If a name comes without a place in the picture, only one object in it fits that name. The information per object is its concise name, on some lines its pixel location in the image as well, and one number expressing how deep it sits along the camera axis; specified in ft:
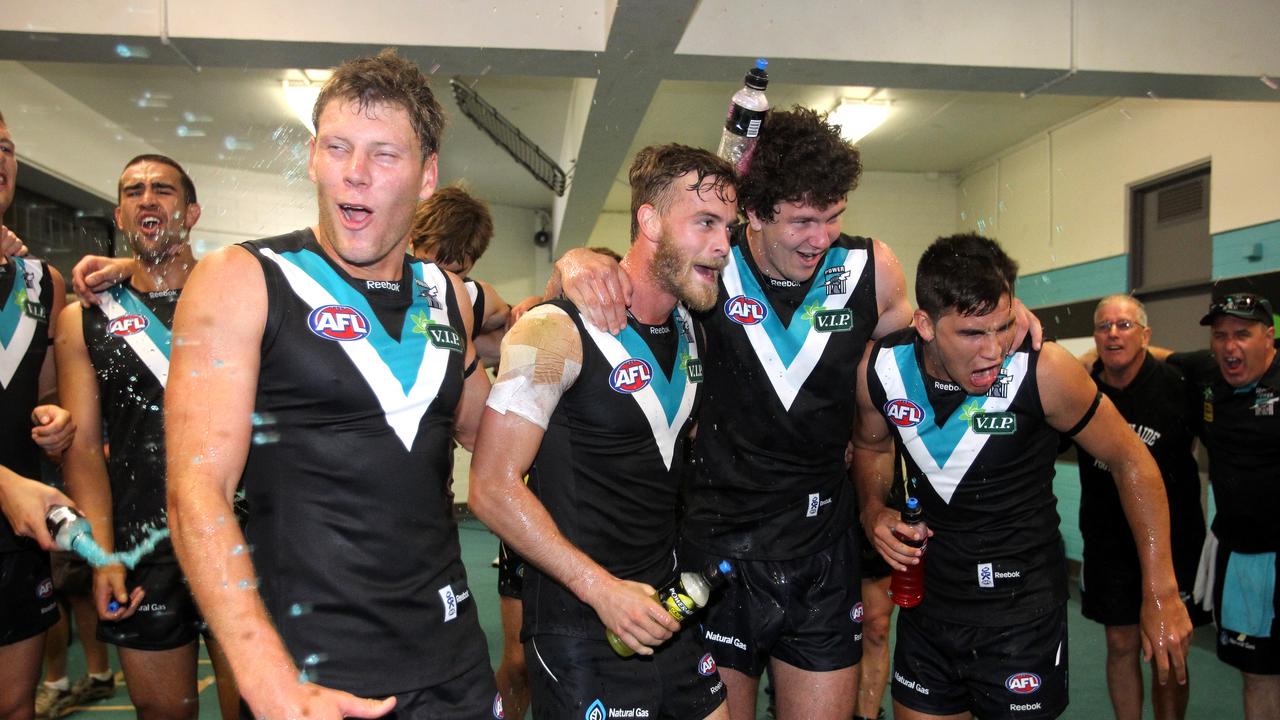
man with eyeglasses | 14.94
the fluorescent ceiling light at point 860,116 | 25.49
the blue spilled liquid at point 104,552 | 7.68
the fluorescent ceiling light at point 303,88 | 20.54
